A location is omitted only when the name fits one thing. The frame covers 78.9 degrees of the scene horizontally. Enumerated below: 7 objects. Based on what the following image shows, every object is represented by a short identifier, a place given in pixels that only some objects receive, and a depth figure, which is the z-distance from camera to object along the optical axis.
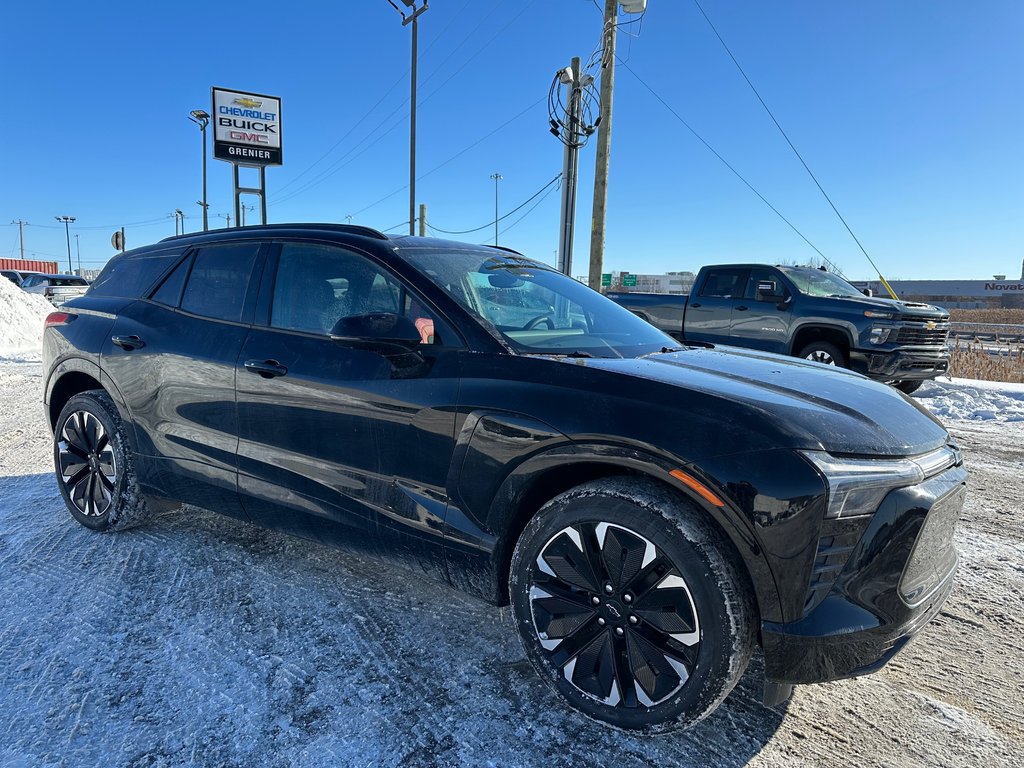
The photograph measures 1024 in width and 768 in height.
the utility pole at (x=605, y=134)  11.82
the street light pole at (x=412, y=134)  16.33
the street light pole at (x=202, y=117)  30.36
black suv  1.88
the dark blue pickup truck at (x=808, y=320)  8.66
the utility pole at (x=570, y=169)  10.82
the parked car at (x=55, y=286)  24.17
